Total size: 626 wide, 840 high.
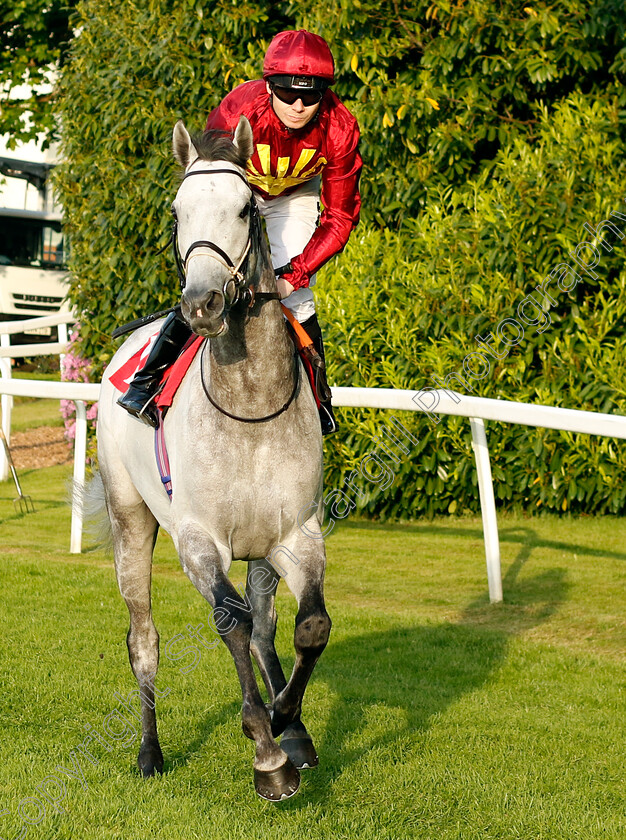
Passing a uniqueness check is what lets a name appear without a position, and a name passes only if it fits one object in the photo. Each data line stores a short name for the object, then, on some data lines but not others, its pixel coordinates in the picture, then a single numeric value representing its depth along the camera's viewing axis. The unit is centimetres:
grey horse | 716
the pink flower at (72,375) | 2347
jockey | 823
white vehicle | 4981
